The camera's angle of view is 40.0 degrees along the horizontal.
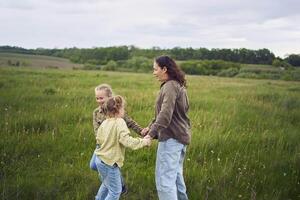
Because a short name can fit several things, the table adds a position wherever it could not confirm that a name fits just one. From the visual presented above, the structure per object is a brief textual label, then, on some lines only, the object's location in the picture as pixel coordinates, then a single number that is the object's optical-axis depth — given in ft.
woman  15.10
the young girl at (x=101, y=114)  15.66
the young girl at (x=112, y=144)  14.88
